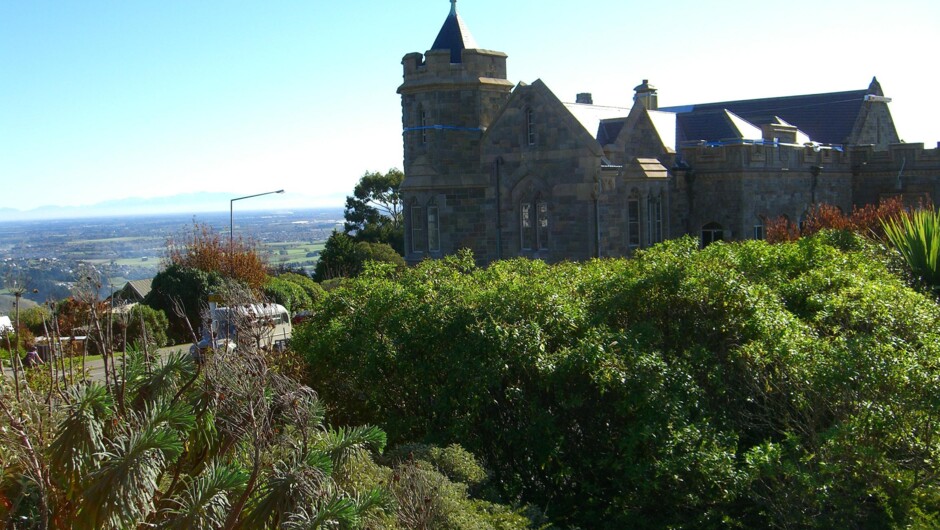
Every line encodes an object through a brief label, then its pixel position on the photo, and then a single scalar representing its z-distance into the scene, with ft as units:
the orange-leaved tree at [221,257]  117.60
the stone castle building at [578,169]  89.30
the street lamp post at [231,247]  118.49
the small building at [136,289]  128.93
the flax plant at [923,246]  47.33
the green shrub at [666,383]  29.50
